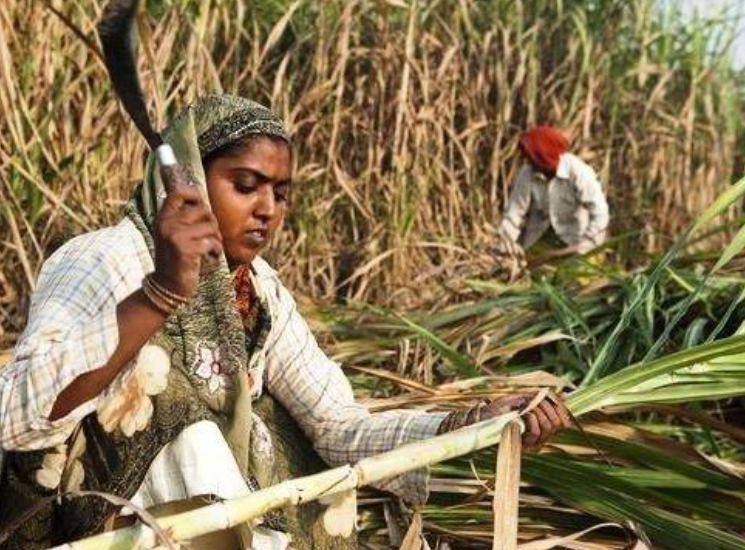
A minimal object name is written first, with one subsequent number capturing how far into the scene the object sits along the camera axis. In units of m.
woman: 2.83
